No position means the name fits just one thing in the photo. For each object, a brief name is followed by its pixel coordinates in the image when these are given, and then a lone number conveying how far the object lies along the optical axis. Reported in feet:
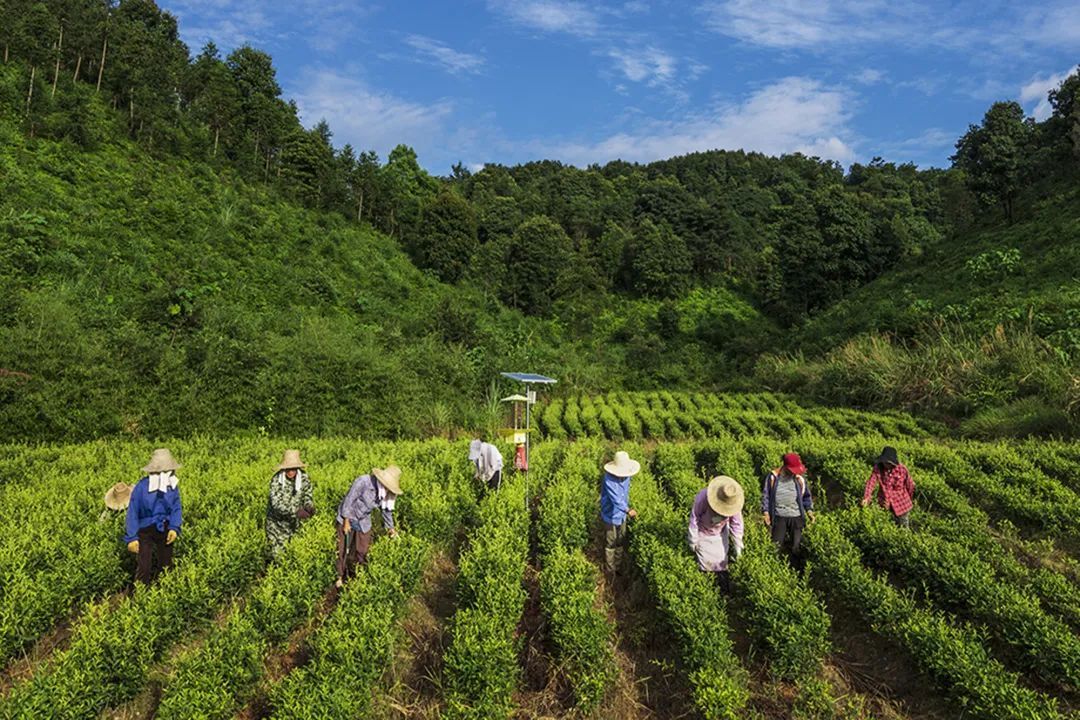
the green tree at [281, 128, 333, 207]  120.67
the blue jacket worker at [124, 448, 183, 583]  22.68
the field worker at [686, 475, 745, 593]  22.45
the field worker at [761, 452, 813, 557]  26.18
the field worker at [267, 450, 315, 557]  25.02
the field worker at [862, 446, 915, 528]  27.99
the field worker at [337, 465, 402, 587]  24.54
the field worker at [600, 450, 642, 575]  26.37
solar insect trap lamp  30.35
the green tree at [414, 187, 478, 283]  130.72
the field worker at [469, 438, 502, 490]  36.45
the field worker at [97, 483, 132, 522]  26.37
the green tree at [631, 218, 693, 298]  157.99
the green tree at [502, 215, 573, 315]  146.20
